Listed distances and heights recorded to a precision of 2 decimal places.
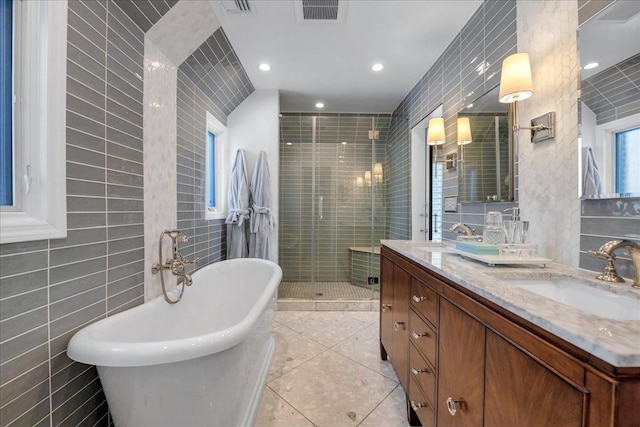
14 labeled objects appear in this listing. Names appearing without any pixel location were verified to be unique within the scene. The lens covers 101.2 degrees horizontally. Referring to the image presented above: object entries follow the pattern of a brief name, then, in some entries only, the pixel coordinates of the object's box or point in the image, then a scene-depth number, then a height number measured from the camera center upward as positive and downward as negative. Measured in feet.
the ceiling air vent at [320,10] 5.67 +4.56
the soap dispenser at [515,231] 4.25 -0.31
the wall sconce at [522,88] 4.15 +2.04
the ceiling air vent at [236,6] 5.73 +4.63
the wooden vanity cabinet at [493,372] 1.52 -1.31
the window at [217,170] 9.23 +1.54
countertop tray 3.65 -0.68
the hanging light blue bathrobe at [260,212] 9.39 +0.03
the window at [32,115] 2.92 +1.13
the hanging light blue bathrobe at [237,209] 9.17 +0.14
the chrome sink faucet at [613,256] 2.74 -0.49
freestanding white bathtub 2.93 -2.02
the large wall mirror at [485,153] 5.16 +1.30
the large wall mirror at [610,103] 2.98 +1.34
